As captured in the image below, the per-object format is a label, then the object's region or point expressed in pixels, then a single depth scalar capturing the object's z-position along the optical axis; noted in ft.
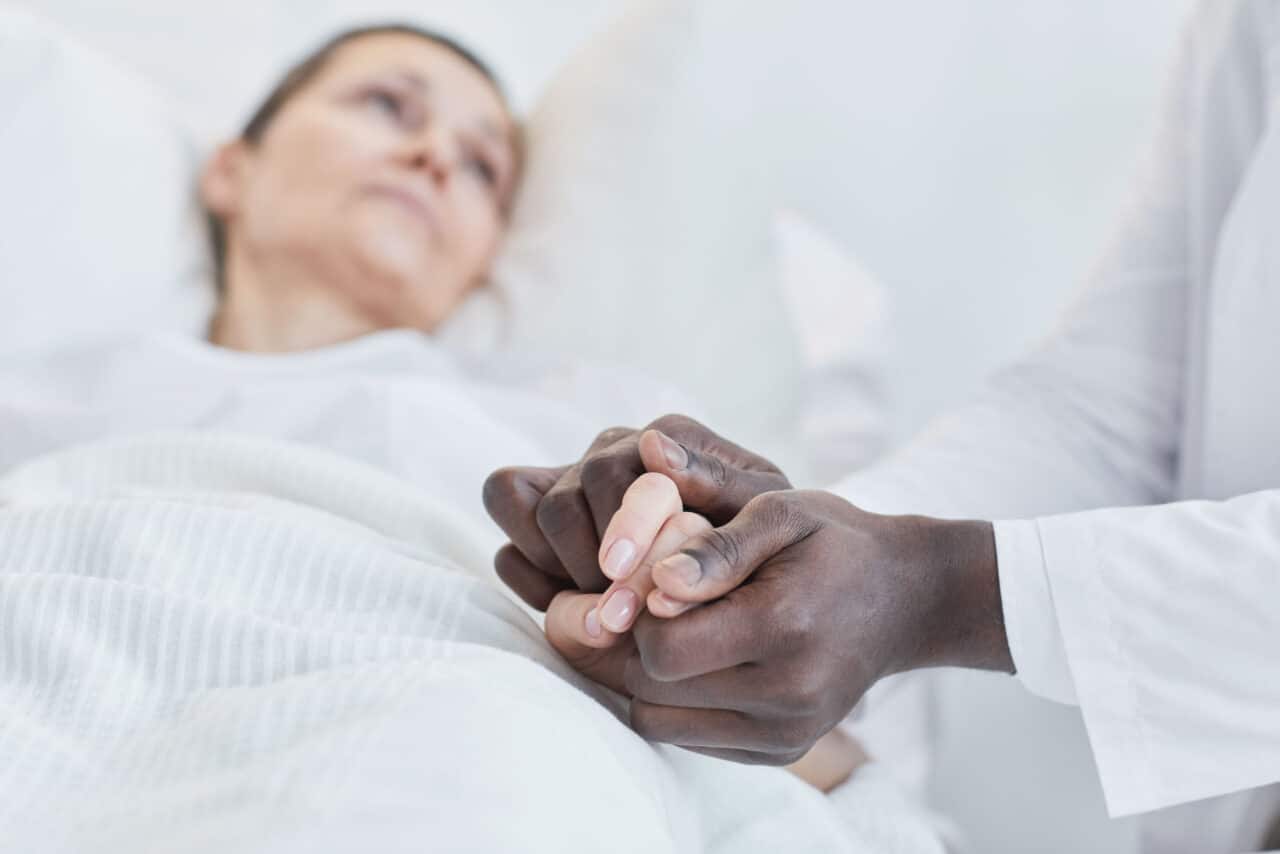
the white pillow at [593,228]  4.11
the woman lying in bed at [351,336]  3.12
